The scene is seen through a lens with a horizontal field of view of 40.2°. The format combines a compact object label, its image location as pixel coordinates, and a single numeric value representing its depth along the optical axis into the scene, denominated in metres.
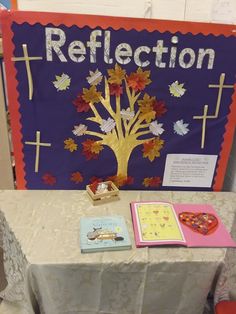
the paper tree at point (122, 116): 1.01
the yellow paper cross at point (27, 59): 0.94
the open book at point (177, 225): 0.97
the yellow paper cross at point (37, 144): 1.08
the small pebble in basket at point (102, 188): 1.13
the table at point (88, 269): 0.91
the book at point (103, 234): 0.93
